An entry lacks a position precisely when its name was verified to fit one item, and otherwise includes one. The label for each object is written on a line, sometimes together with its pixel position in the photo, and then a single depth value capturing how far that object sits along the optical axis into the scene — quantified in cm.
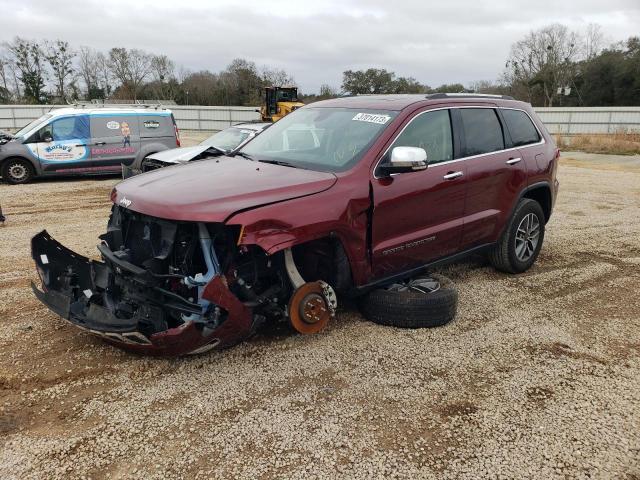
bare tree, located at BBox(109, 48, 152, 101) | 6153
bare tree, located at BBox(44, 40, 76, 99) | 5448
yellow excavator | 2606
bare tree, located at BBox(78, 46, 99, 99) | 5959
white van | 1223
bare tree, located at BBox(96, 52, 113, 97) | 6106
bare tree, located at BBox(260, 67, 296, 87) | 5647
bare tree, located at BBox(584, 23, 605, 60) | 6234
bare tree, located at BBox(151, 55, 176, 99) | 5966
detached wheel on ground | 418
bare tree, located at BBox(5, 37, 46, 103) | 5175
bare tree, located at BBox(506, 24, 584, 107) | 6034
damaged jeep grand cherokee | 331
